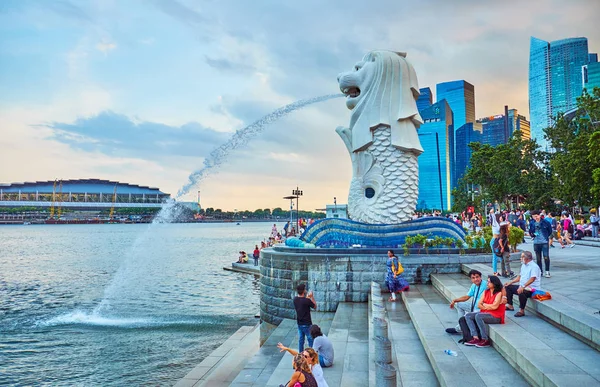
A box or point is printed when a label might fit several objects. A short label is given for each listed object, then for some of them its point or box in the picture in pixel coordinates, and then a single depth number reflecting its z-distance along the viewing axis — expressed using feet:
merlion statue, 51.88
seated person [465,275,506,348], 21.30
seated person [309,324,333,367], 22.80
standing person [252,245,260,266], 98.26
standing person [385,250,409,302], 35.24
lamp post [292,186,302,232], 127.13
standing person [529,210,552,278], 31.71
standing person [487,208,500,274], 33.49
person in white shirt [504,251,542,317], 23.38
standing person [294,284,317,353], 25.06
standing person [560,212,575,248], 60.38
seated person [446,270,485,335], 22.99
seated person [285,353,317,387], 16.01
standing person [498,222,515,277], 31.90
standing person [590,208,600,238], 67.92
